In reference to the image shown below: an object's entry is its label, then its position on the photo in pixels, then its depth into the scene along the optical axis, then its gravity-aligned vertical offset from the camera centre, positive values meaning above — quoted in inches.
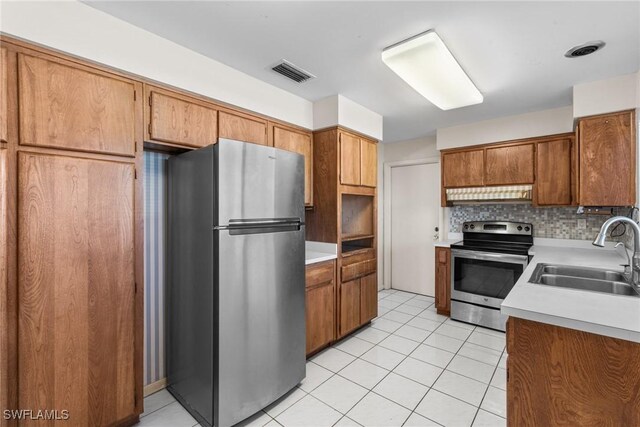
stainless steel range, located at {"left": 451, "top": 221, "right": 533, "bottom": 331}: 123.5 -25.8
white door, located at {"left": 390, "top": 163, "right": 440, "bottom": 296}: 169.6 -8.0
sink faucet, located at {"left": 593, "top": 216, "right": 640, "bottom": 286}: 61.2 -6.6
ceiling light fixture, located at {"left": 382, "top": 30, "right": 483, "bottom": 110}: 71.9 +40.1
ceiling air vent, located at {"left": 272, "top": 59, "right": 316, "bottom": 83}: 86.6 +44.7
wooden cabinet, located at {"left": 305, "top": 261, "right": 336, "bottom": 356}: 100.3 -33.8
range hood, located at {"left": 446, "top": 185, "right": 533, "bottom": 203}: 129.3 +8.4
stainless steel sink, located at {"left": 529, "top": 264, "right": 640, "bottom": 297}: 72.7 -18.4
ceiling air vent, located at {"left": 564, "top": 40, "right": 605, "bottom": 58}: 75.4 +43.7
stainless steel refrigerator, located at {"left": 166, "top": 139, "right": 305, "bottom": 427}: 67.6 -17.1
